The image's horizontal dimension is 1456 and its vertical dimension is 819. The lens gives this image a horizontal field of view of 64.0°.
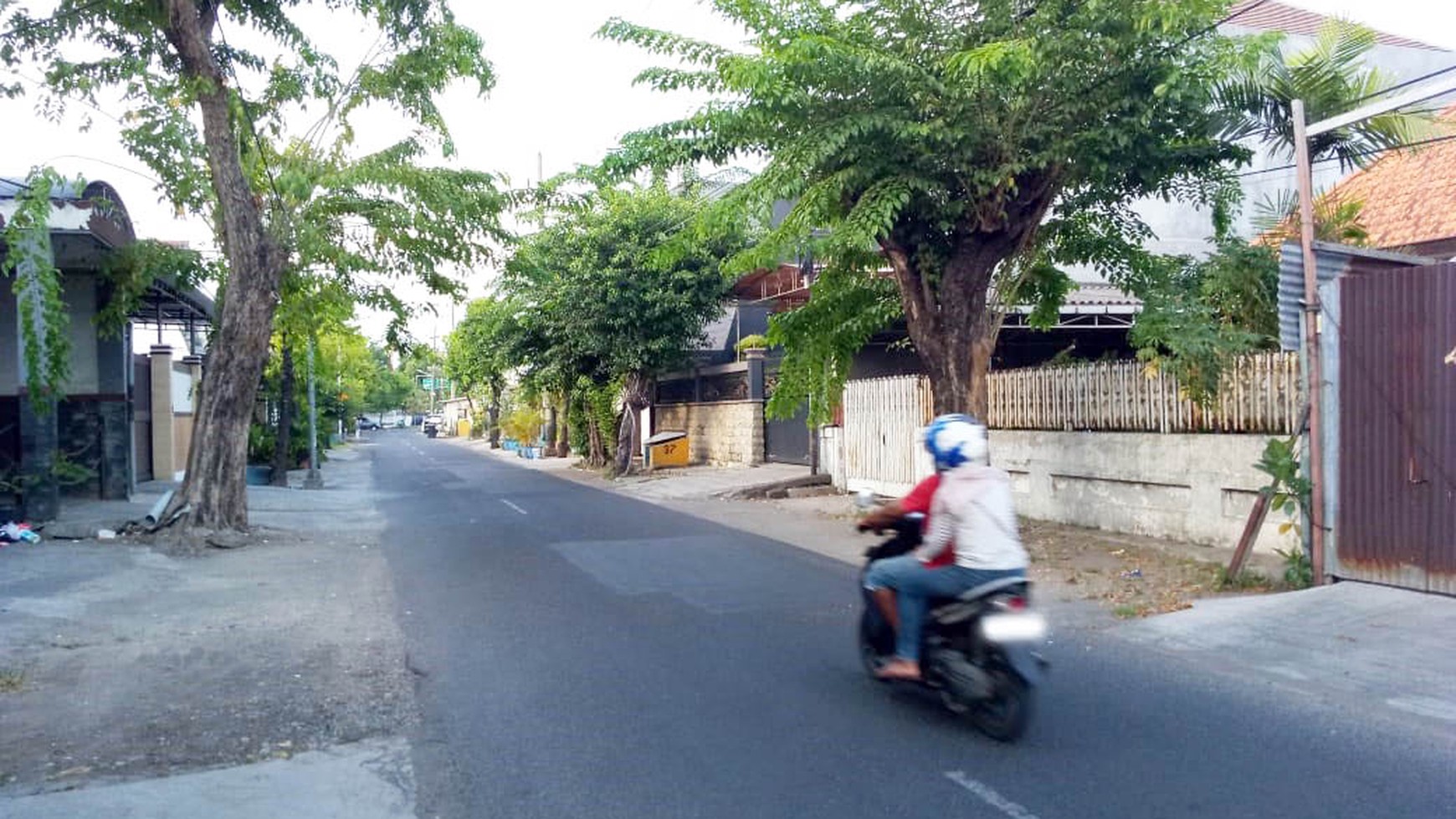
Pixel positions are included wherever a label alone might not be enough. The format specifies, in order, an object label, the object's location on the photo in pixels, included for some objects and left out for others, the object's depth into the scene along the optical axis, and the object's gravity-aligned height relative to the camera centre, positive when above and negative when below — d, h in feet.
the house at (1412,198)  54.03 +9.78
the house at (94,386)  49.32 +1.79
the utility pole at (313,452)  86.89 -3.00
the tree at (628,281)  86.02 +9.47
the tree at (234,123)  45.42 +11.88
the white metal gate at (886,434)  57.47 -1.65
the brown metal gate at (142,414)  76.84 +0.14
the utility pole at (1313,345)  30.45 +1.31
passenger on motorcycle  19.21 -2.17
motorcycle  18.28 -4.18
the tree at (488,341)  95.50 +6.12
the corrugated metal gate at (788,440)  78.54 -2.52
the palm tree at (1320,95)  41.65 +10.84
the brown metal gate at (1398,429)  27.61 -0.89
